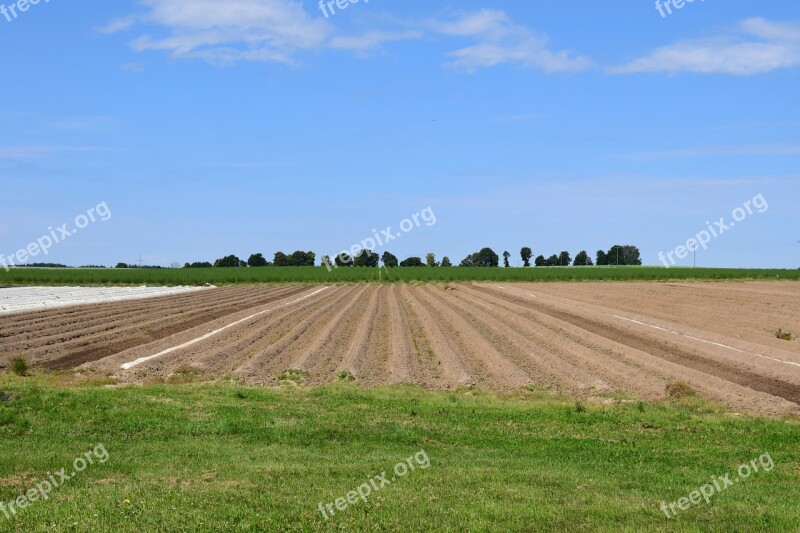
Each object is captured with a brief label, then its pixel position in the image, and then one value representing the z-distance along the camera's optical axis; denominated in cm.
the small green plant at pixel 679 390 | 1636
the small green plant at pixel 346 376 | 1783
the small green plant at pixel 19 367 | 1800
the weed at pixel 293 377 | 1761
